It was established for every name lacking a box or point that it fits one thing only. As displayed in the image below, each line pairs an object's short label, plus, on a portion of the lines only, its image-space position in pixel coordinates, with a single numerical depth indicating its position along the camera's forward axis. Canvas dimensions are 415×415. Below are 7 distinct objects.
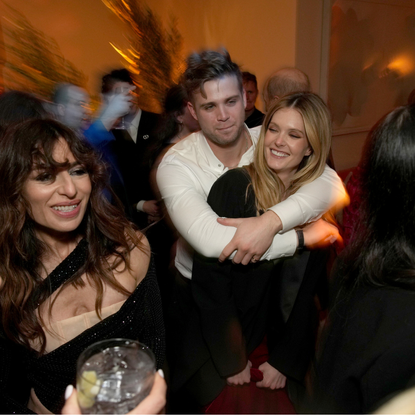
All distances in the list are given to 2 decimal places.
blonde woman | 1.41
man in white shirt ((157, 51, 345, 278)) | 1.35
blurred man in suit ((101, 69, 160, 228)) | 2.65
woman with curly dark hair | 1.19
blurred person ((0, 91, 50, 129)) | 1.46
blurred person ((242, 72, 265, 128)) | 3.28
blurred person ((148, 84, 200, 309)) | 2.59
